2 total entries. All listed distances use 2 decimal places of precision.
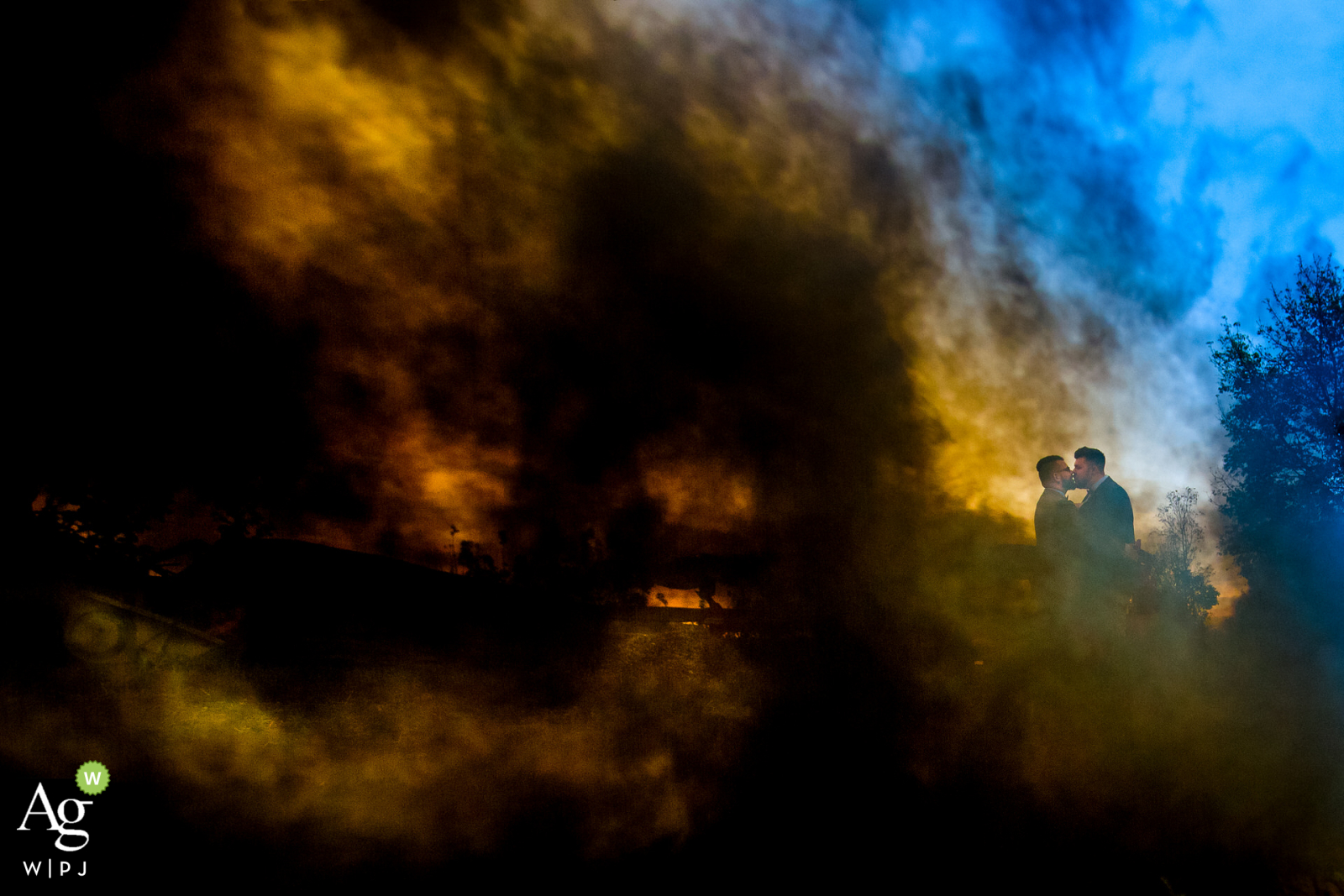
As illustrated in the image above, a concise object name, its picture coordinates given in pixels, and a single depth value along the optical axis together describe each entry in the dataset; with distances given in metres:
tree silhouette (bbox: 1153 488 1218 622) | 15.95
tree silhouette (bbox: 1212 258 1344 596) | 12.69
